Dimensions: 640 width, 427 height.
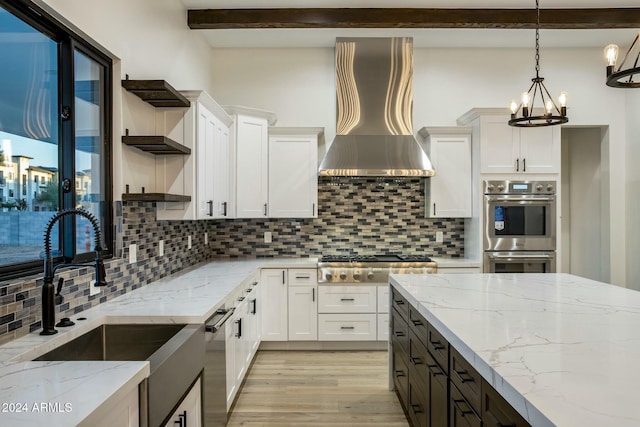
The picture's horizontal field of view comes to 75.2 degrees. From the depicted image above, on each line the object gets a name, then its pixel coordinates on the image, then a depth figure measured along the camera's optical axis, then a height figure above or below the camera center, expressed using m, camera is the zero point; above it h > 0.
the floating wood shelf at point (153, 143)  2.53 +0.44
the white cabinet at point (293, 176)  4.45 +0.41
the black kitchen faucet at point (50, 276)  1.63 -0.25
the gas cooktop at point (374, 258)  4.25 -0.47
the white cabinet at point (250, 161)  4.18 +0.55
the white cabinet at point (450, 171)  4.43 +0.46
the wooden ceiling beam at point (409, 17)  3.87 +1.85
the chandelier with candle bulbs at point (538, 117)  2.65 +0.66
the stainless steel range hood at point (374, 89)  4.36 +1.32
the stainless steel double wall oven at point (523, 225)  4.20 -0.11
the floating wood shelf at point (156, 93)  2.56 +0.79
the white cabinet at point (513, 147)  4.21 +0.68
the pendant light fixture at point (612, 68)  2.00 +0.72
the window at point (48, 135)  1.79 +0.39
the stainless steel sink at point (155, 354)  1.45 -0.61
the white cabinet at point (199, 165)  3.01 +0.38
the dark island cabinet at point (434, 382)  1.39 -0.74
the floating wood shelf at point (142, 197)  2.56 +0.11
